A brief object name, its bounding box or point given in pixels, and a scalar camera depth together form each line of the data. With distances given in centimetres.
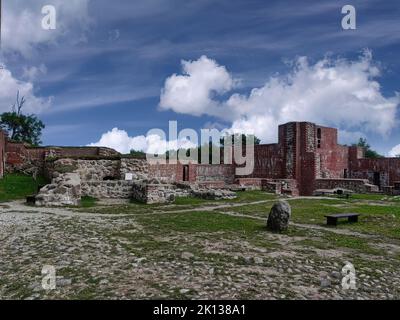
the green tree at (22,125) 4400
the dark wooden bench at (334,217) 1077
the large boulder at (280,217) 918
